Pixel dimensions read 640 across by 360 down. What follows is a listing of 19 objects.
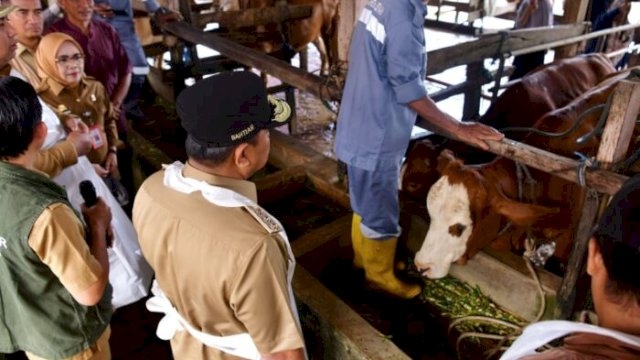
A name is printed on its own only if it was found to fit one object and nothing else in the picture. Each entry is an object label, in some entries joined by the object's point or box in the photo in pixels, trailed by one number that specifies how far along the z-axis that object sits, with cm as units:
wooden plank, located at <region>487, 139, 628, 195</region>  227
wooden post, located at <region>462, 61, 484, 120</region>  450
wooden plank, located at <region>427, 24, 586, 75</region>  381
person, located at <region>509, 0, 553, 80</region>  648
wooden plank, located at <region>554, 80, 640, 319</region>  219
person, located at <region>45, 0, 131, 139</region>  384
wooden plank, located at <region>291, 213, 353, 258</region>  347
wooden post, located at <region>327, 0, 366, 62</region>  320
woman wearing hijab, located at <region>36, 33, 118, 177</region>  300
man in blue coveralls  249
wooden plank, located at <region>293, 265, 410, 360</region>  253
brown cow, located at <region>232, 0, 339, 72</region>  722
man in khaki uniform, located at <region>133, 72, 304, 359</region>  142
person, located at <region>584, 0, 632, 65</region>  620
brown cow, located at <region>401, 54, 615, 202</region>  376
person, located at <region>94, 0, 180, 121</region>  489
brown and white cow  292
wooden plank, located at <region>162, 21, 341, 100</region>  348
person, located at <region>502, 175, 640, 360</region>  96
